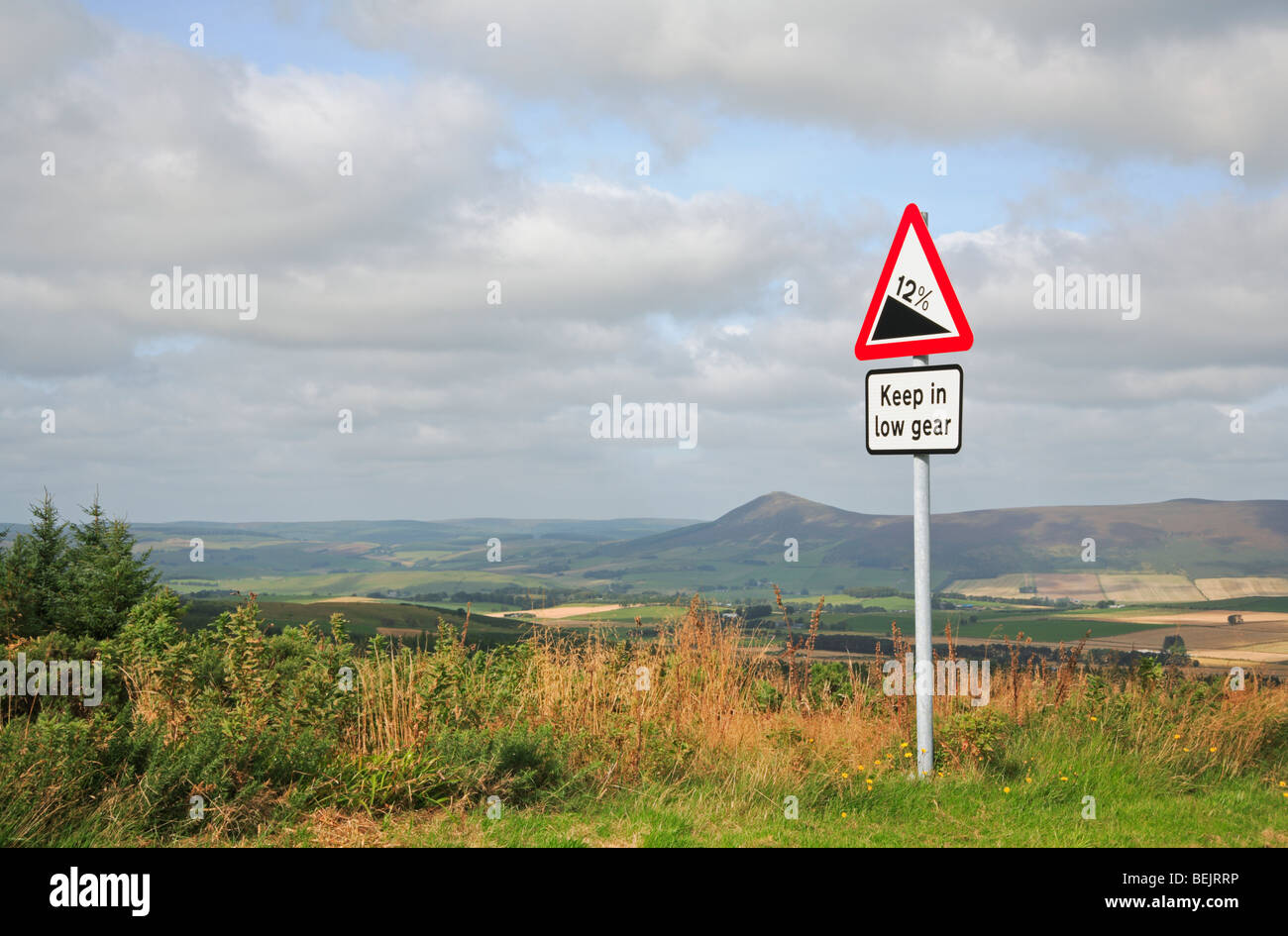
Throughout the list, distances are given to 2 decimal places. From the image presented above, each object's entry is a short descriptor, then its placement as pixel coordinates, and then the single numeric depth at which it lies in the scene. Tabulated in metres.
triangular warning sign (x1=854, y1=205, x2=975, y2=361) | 6.37
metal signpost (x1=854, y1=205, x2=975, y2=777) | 6.34
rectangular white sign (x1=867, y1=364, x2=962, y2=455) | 6.29
